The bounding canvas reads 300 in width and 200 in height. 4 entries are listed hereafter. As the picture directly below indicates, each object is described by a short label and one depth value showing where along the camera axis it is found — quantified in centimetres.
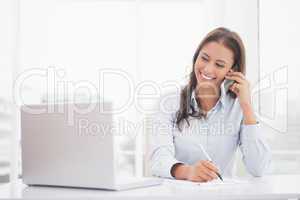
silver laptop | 136
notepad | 150
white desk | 128
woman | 195
